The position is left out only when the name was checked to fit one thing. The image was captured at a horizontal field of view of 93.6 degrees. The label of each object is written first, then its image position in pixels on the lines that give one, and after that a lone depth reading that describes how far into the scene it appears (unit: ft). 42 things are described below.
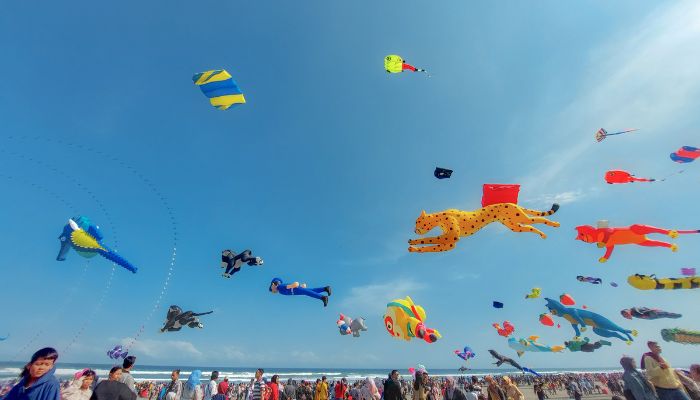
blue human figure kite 42.50
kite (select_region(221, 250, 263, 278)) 41.14
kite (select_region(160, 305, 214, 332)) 43.80
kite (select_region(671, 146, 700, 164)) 35.24
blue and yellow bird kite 35.73
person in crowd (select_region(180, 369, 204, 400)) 24.94
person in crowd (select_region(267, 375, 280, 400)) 29.14
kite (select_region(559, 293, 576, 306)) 57.25
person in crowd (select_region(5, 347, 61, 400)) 10.29
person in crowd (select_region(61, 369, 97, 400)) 15.78
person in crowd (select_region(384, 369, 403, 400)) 23.67
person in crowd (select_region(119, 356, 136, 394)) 18.22
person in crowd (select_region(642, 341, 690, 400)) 18.56
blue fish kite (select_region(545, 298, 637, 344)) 51.19
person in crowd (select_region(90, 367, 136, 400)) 13.16
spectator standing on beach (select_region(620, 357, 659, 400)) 18.66
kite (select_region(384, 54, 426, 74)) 36.17
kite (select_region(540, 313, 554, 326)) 62.69
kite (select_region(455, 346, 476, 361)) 79.51
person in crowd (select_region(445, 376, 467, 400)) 24.31
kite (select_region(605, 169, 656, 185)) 37.25
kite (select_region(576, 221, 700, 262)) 31.55
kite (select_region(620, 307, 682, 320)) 44.86
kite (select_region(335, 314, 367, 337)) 56.83
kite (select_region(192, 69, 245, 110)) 35.04
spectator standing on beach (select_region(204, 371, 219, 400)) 28.09
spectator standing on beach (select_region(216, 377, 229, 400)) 32.68
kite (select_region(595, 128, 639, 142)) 37.67
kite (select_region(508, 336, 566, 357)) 74.43
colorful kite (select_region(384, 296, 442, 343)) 40.81
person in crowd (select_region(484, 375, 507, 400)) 22.45
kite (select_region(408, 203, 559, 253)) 29.86
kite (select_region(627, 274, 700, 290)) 34.42
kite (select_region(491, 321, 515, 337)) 70.23
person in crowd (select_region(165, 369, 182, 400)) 26.65
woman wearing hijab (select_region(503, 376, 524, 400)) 22.13
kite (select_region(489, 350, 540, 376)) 71.92
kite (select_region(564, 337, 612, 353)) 64.90
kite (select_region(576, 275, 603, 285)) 53.42
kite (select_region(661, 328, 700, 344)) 43.75
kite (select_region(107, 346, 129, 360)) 56.39
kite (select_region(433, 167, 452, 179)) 32.89
